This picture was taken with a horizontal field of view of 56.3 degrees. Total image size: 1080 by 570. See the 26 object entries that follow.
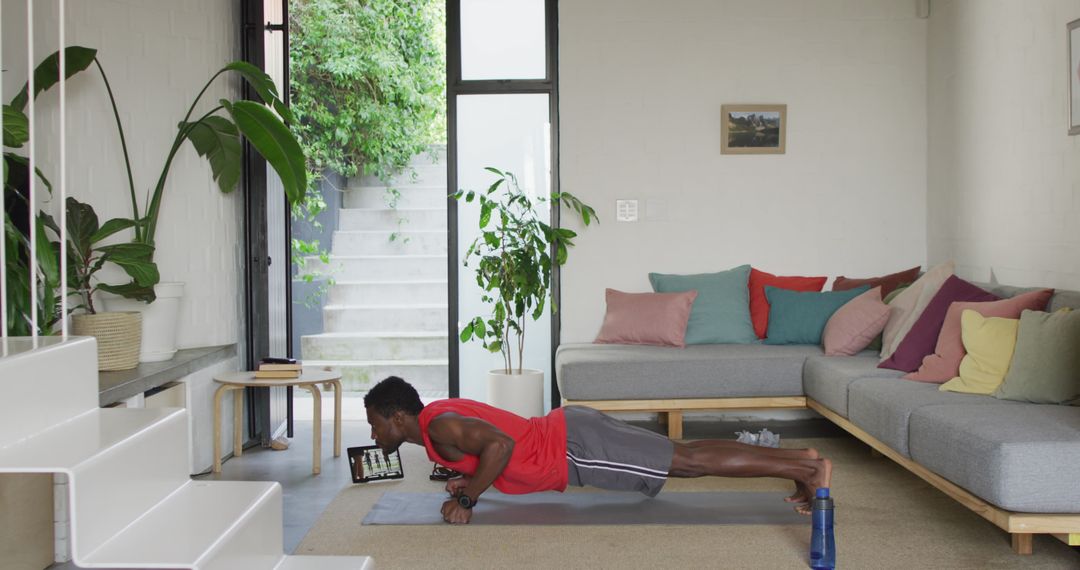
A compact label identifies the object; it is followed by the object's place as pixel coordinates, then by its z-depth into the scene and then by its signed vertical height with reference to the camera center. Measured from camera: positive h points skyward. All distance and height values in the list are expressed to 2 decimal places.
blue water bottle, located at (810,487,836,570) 3.29 -0.87
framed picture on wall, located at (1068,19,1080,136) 4.42 +0.85
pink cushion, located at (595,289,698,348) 5.77 -0.28
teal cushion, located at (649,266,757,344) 5.82 -0.21
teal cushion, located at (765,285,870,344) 5.71 -0.26
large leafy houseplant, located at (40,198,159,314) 4.11 +0.08
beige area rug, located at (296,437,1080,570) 3.42 -0.98
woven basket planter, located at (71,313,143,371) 4.22 -0.25
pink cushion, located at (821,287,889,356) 5.28 -0.30
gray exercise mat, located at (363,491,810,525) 3.93 -0.96
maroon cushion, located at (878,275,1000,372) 4.60 -0.26
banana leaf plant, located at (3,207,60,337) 3.44 -0.02
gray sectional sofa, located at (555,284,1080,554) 3.08 -0.58
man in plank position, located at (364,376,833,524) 3.83 -0.70
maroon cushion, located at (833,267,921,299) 5.84 -0.07
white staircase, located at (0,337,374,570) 1.86 -0.41
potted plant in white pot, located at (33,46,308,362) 4.55 +0.56
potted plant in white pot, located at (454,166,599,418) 5.71 +0.01
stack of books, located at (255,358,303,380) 4.88 -0.46
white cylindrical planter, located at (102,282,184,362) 4.56 -0.20
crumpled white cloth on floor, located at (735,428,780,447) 5.04 -0.85
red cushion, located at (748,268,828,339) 5.98 -0.09
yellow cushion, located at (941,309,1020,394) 4.02 -0.35
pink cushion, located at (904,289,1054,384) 4.25 -0.31
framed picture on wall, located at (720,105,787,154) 6.21 +0.87
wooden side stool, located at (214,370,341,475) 4.79 -0.55
